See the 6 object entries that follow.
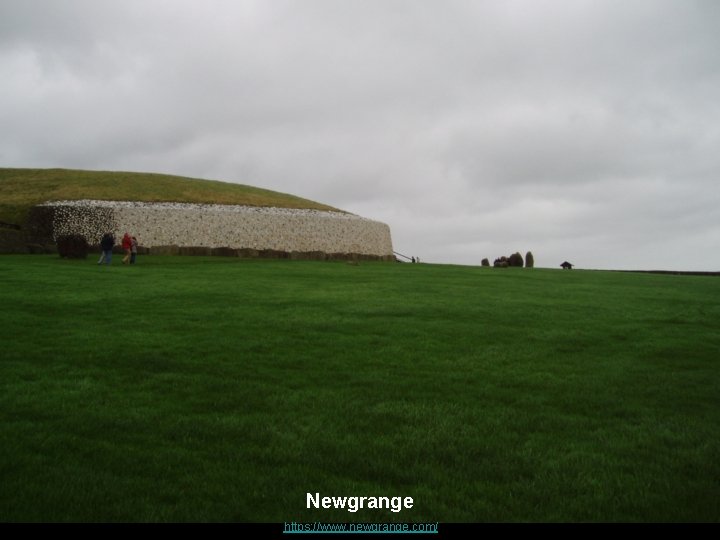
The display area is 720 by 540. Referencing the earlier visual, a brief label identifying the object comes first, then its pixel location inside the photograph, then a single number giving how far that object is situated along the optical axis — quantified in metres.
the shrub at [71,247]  33.62
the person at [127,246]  32.16
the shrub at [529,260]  44.44
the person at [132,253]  32.28
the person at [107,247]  30.64
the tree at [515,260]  43.88
